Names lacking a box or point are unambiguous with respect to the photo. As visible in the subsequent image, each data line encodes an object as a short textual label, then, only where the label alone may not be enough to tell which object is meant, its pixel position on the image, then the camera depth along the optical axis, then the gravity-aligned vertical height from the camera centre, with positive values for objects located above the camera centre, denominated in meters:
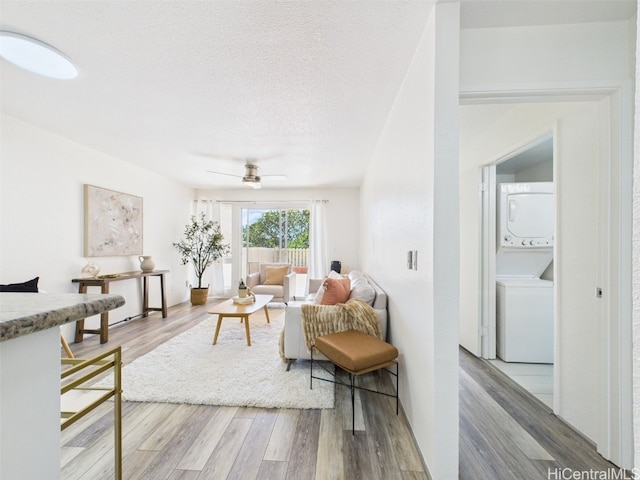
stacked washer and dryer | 2.68 -0.37
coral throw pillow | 2.61 -0.53
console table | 3.16 -0.59
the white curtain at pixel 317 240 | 5.56 +0.00
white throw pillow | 2.56 -0.53
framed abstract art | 3.38 +0.24
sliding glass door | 5.89 +0.06
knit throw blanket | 2.36 -0.73
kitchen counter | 0.50 -0.29
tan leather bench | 1.81 -0.81
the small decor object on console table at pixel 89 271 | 3.26 -0.39
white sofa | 2.48 -0.85
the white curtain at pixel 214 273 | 5.70 -0.72
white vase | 4.12 -0.37
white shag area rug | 2.08 -1.24
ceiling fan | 3.76 +0.96
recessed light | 1.52 +1.14
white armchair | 4.71 -0.79
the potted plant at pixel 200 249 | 5.16 -0.18
